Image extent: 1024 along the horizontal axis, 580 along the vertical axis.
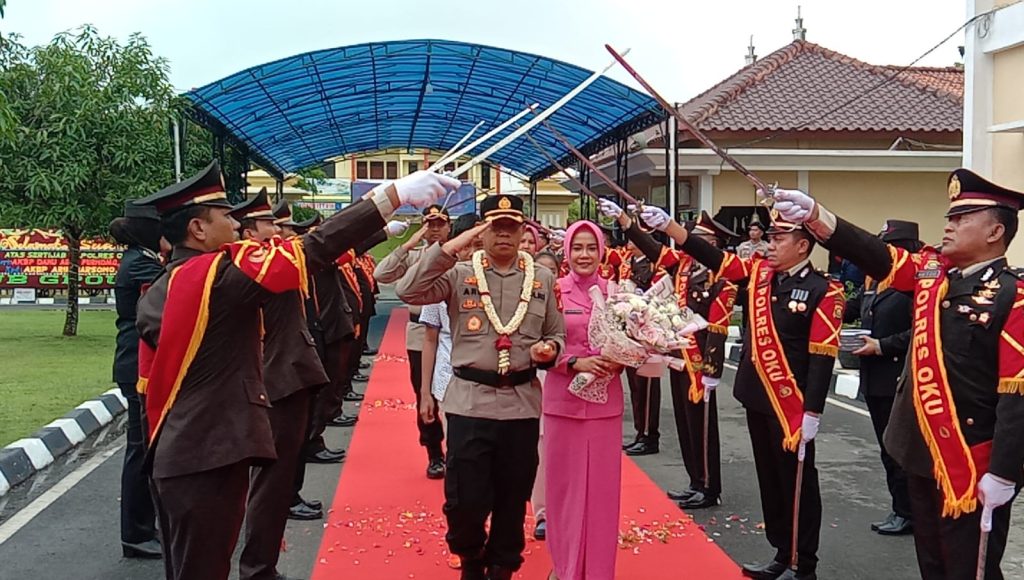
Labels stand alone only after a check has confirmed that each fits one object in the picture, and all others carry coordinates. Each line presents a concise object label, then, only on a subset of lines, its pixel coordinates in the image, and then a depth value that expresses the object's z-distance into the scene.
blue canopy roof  13.69
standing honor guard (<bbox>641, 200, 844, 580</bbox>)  4.63
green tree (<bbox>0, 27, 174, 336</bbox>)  12.83
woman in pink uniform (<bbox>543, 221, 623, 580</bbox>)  4.29
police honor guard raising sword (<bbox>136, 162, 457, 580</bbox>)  3.00
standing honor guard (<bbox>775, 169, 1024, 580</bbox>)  3.32
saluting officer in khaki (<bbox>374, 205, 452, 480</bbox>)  5.34
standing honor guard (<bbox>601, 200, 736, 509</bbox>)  5.92
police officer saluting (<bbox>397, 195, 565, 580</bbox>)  4.16
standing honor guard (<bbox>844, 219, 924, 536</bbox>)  5.48
